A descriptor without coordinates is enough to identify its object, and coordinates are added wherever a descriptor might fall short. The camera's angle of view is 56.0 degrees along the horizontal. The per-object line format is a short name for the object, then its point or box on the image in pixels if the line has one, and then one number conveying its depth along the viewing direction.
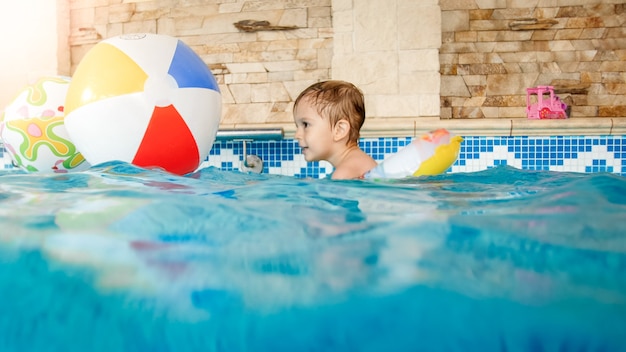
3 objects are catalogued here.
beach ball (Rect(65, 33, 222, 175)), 2.67
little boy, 3.24
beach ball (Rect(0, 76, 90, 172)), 3.42
